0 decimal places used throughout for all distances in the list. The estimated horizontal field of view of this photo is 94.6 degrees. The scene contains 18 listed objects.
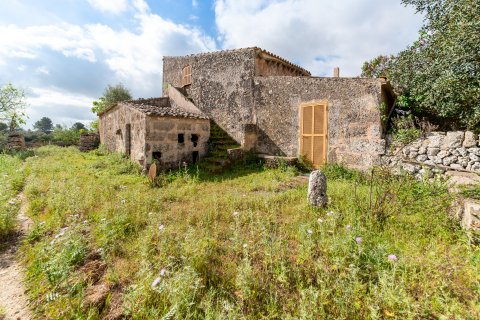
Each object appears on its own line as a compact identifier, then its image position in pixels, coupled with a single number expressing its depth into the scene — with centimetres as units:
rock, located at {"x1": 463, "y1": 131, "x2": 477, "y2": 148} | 566
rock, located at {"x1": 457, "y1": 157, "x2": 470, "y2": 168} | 568
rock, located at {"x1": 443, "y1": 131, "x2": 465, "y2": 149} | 585
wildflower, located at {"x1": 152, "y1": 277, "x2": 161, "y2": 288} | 240
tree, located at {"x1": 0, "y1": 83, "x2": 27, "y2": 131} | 1777
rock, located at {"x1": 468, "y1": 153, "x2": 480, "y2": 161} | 552
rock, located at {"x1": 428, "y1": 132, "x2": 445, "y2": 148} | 614
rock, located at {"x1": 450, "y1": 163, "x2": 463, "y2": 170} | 573
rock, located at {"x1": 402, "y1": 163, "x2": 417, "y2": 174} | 645
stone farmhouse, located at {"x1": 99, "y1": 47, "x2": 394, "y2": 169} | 758
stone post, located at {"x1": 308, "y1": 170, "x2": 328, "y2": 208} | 458
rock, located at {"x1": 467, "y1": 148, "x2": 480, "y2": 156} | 554
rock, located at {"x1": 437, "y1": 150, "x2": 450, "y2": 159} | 600
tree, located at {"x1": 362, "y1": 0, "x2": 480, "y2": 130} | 606
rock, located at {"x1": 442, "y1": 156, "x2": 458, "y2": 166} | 586
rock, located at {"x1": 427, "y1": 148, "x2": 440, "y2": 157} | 618
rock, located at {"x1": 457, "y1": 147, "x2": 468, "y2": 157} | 572
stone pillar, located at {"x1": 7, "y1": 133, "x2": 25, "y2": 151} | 1512
